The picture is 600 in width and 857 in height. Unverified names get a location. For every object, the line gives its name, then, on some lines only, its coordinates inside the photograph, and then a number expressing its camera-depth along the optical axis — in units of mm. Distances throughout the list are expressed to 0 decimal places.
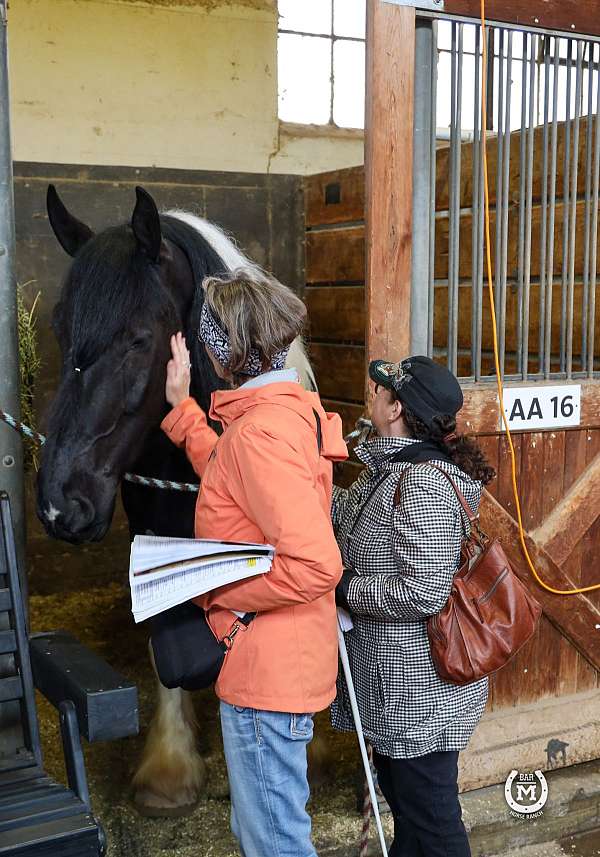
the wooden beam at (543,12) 2268
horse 1945
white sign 2484
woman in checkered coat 1779
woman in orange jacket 1471
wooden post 2189
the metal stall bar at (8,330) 1890
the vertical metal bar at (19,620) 1841
